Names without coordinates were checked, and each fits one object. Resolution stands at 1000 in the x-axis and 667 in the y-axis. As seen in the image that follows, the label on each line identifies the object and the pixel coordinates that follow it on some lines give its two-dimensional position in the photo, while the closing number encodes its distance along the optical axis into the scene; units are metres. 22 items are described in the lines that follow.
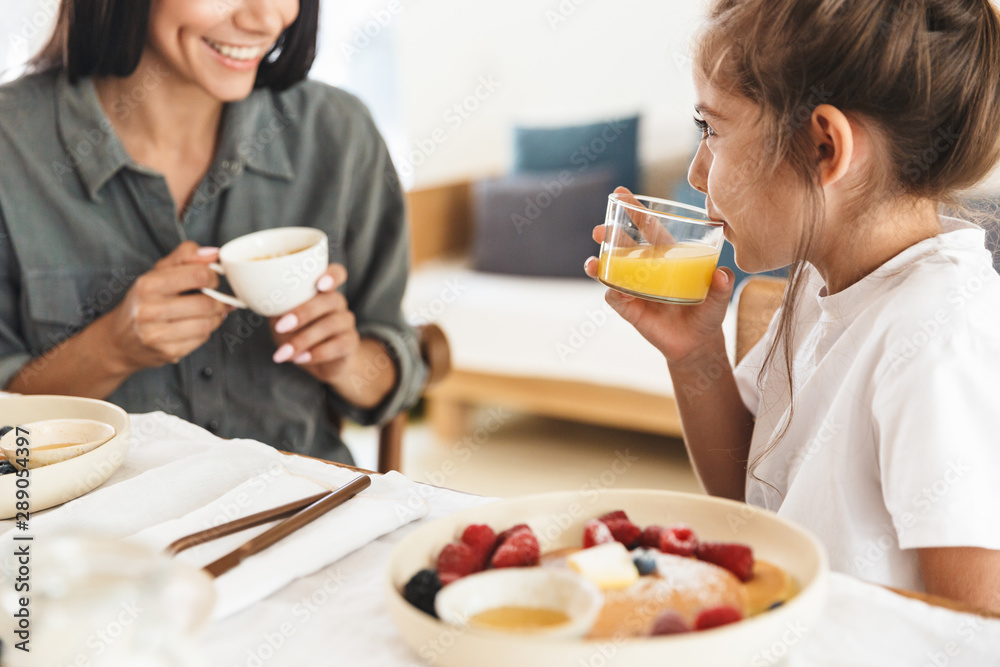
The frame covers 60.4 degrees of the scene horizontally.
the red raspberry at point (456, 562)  0.56
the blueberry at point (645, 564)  0.55
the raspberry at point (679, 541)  0.58
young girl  0.75
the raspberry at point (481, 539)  0.58
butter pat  0.53
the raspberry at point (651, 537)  0.60
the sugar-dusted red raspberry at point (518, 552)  0.57
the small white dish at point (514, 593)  0.50
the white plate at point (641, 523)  0.45
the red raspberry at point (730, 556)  0.56
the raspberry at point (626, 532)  0.60
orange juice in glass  0.98
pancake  0.50
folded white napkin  0.64
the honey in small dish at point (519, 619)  0.50
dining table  0.54
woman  1.22
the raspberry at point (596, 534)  0.59
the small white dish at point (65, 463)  0.74
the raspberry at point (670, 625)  0.47
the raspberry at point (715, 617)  0.49
